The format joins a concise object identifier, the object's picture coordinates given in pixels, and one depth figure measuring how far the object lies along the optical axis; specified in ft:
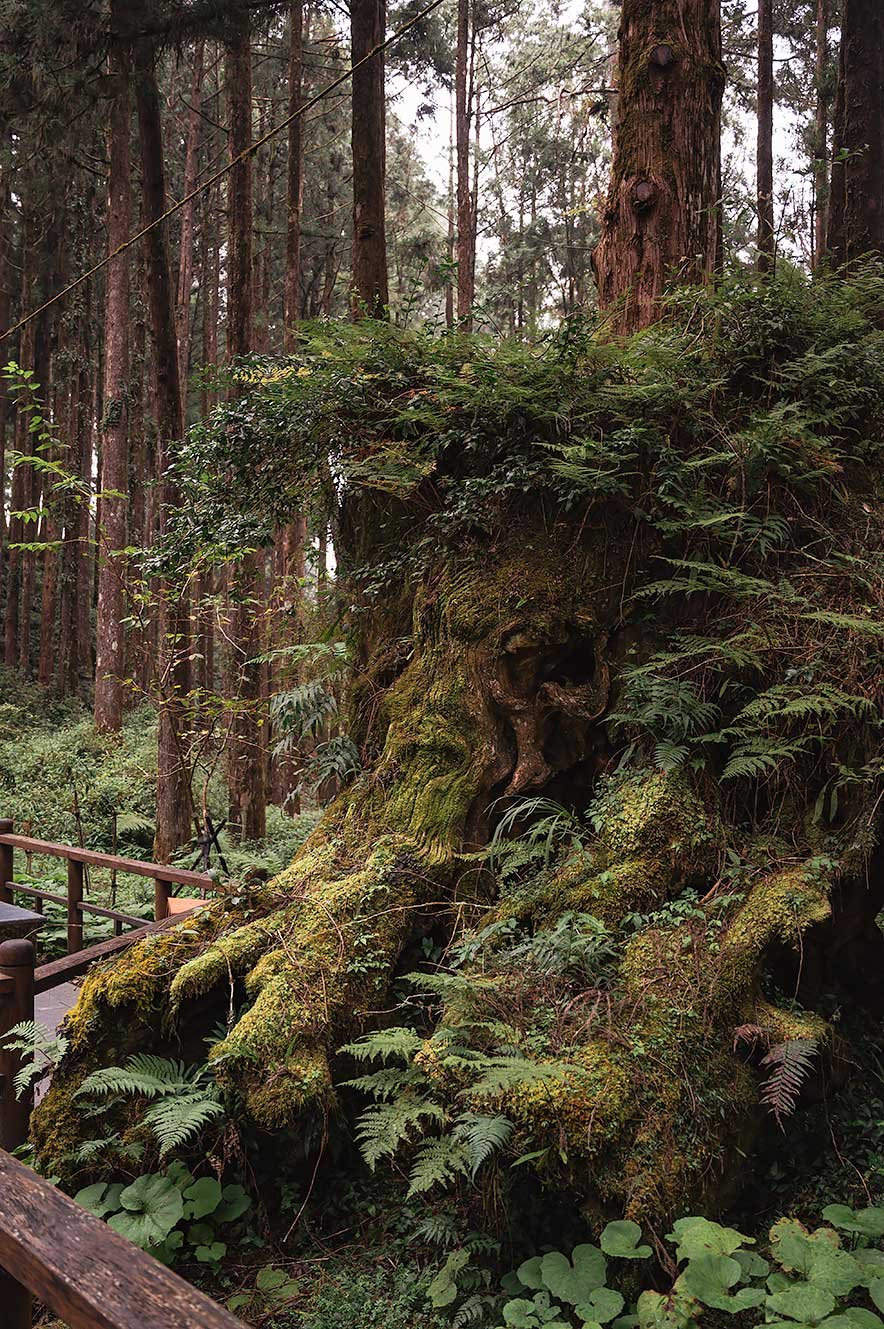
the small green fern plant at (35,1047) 13.88
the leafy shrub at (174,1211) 12.42
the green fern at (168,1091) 12.42
